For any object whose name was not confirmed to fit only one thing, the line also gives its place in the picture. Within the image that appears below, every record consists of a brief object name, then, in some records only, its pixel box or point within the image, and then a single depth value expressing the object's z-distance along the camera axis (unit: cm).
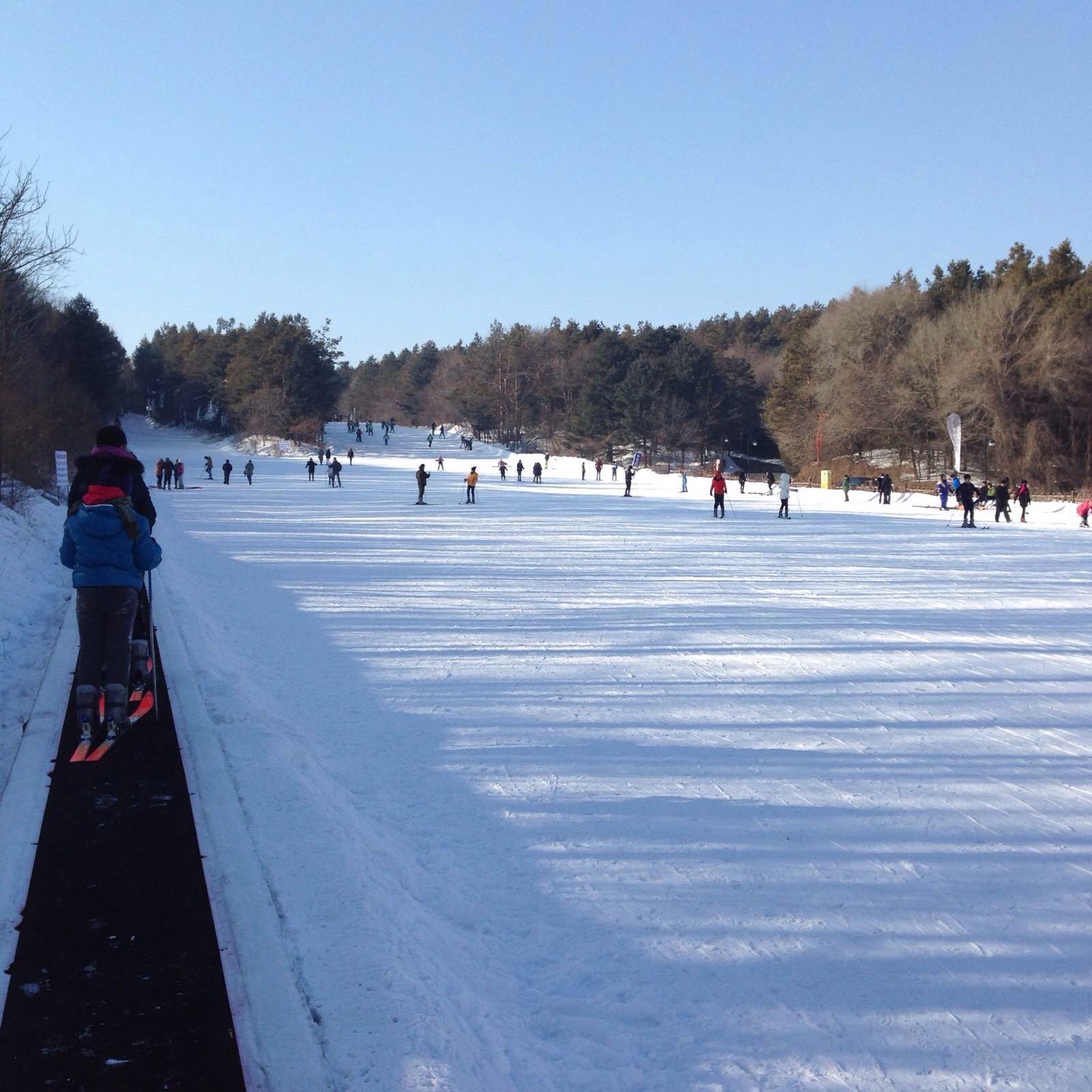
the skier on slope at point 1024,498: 2922
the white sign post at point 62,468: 2012
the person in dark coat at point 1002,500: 2808
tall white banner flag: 3575
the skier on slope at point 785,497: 2780
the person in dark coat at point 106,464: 531
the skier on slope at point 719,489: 2794
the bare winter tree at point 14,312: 1747
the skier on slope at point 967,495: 2589
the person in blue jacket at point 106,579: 515
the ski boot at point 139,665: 598
